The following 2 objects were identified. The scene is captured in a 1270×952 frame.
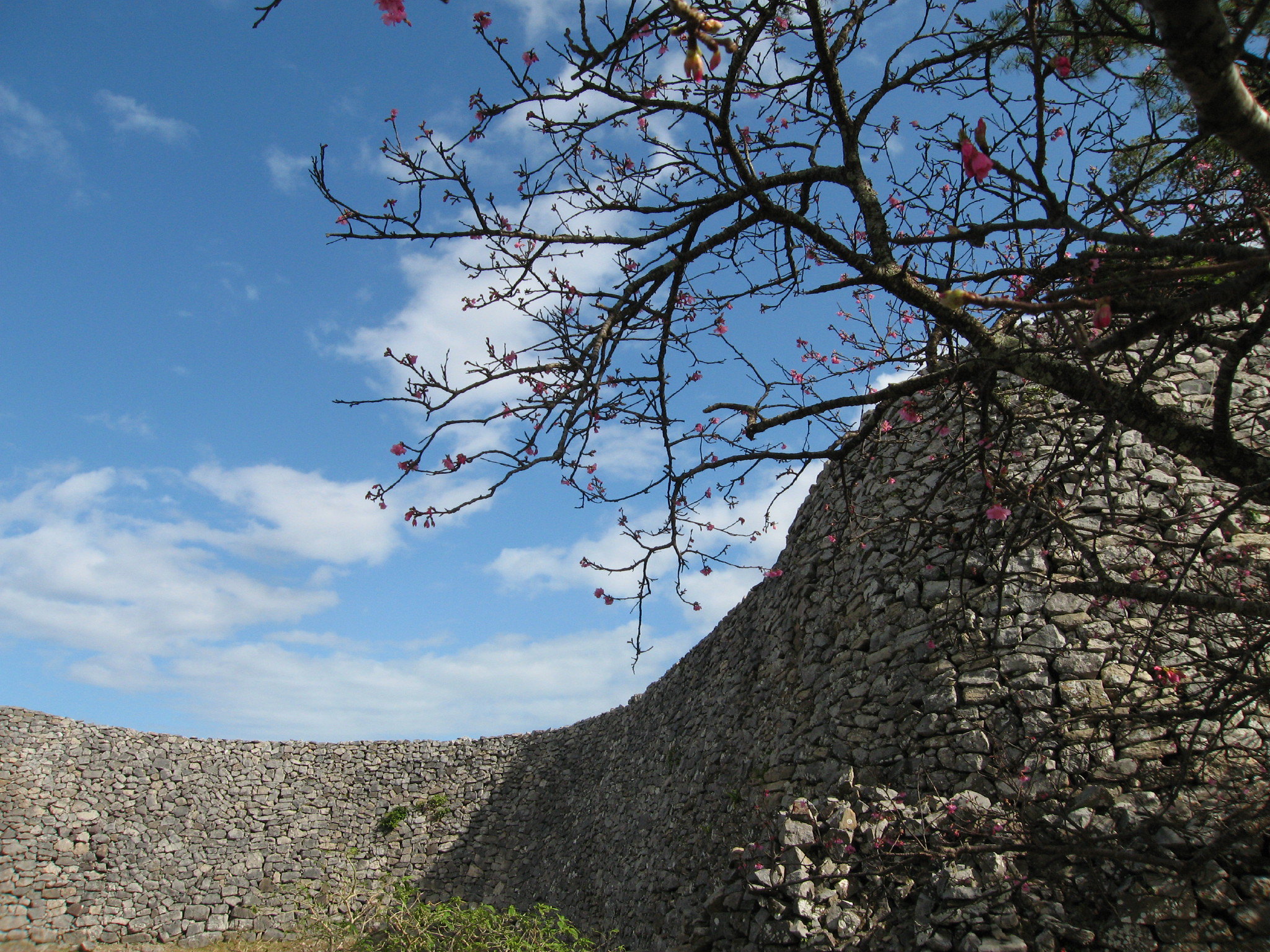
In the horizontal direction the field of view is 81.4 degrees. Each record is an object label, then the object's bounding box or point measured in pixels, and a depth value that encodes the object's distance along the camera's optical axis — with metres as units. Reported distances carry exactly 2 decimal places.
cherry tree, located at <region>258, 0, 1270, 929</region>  2.68
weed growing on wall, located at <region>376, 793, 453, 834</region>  16.62
